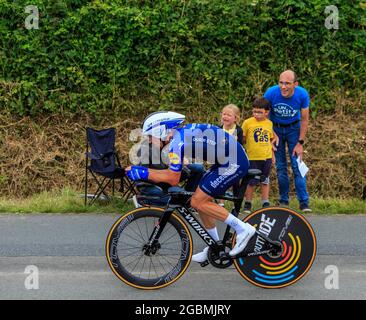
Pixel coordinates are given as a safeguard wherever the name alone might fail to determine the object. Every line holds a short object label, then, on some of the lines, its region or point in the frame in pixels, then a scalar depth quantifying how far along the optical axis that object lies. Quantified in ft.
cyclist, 37.88
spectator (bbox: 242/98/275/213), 59.36
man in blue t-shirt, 59.90
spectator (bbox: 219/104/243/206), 58.54
